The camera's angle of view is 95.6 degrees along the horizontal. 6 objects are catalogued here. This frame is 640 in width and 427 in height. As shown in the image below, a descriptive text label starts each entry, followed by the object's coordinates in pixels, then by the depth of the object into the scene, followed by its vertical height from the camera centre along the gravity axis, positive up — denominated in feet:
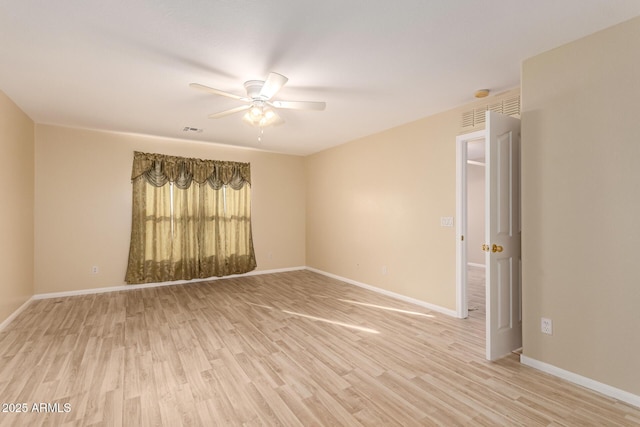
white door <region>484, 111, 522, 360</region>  8.40 -0.68
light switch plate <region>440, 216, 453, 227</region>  12.44 -0.33
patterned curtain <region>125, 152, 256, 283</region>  16.69 -0.25
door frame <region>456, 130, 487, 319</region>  12.02 -0.53
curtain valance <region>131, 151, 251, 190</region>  16.75 +2.75
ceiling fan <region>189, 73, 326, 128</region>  8.23 +3.68
